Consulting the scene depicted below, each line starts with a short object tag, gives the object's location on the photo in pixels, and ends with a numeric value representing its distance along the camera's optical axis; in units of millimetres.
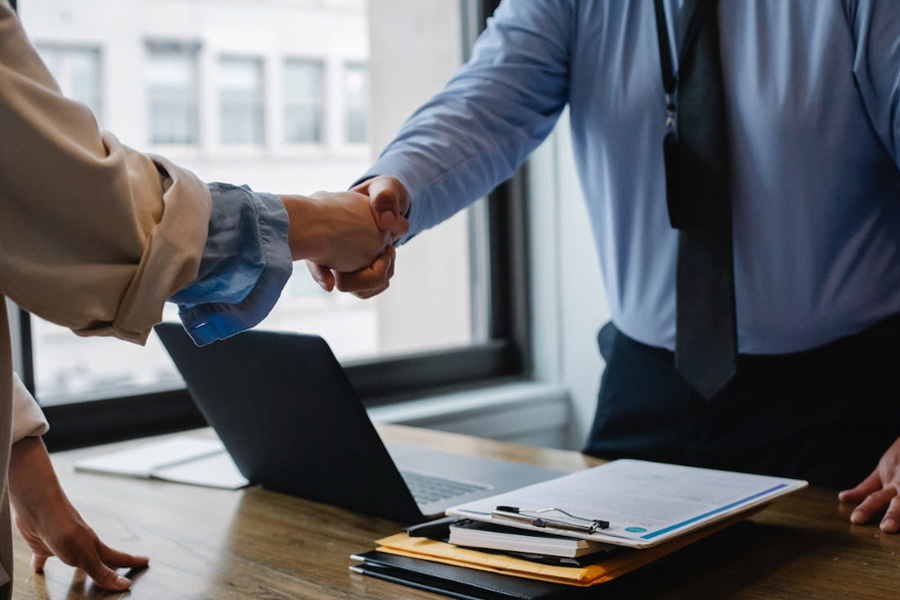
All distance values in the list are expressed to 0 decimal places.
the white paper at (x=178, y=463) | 1400
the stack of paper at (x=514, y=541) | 894
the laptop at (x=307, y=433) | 1095
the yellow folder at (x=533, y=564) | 872
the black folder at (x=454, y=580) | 863
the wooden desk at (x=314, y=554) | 918
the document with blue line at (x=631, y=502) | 906
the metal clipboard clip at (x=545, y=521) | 897
